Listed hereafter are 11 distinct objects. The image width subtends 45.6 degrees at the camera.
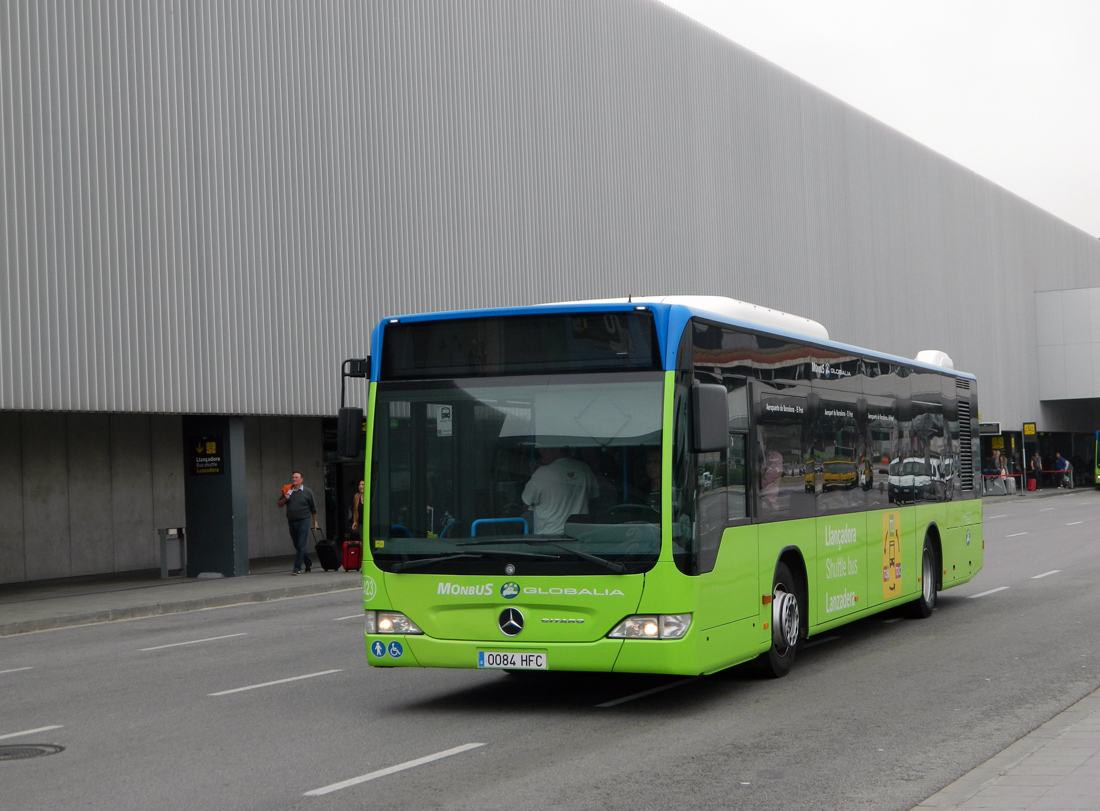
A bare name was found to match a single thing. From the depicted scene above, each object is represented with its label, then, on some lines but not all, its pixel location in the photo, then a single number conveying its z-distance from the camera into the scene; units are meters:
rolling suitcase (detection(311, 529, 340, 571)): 24.83
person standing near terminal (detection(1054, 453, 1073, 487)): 67.88
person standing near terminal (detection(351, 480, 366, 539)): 25.02
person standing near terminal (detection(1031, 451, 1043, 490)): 68.19
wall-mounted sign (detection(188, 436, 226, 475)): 25.70
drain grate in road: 8.34
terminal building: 22.53
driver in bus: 8.88
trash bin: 25.19
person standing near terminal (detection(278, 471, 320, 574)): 24.56
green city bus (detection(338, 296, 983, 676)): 8.75
